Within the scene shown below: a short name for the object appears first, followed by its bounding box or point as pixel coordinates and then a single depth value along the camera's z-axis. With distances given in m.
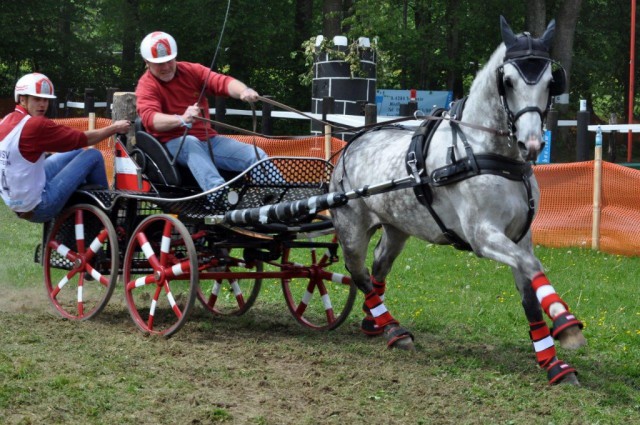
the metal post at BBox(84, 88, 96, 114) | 17.61
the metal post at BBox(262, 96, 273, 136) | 15.27
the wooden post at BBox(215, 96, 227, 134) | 16.66
